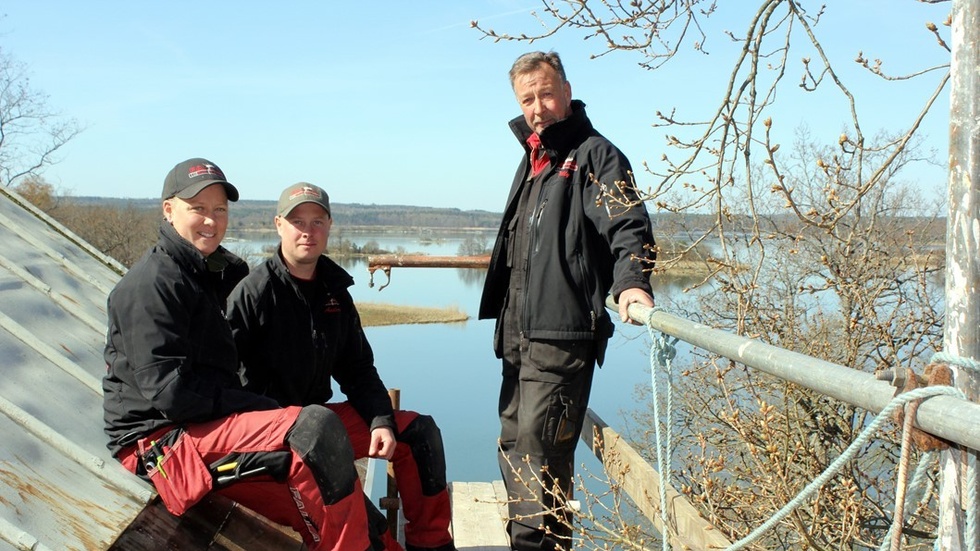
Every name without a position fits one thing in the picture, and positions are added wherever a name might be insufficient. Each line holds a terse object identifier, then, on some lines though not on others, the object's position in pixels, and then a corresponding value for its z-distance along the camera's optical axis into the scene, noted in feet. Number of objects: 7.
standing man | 10.56
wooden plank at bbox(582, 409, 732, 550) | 9.28
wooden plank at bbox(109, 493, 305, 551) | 9.11
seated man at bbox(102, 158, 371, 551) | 9.04
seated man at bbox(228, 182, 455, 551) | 10.98
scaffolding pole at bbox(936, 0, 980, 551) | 4.54
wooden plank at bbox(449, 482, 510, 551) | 14.29
